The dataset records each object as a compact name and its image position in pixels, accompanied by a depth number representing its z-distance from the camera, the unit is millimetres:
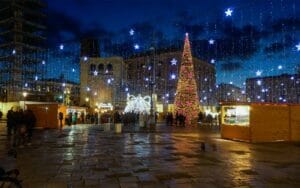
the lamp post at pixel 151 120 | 19813
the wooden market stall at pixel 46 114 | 21737
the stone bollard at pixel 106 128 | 19191
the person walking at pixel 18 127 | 10543
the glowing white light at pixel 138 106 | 32392
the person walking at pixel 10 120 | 10759
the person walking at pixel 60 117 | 22656
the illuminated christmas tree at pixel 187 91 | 23299
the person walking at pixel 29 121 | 10952
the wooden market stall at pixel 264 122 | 13332
